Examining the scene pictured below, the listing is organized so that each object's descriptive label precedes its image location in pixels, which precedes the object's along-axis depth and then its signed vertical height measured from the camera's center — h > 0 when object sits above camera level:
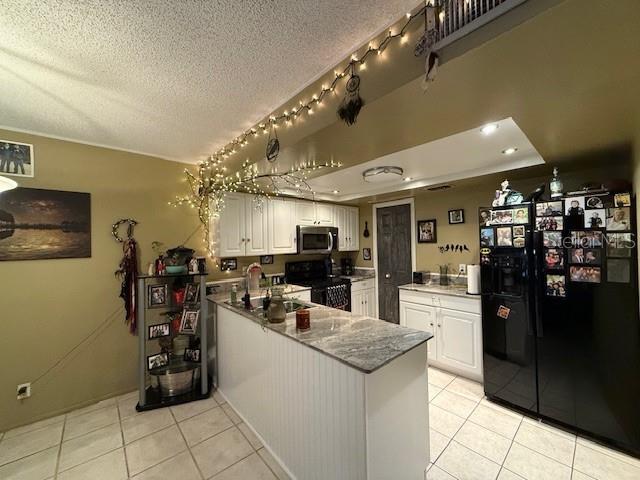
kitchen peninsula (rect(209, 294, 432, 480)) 1.17 -0.85
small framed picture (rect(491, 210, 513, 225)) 2.27 +0.20
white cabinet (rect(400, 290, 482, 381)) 2.67 -1.01
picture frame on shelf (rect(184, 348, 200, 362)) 2.57 -1.12
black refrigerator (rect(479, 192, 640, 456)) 1.78 -0.61
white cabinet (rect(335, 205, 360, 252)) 4.39 +0.27
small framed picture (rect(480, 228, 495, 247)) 2.38 +0.01
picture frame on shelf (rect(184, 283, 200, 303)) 2.58 -0.50
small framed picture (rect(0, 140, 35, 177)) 2.07 +0.76
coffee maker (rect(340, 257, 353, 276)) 4.71 -0.46
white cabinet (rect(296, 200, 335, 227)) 3.82 +0.46
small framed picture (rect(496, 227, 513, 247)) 2.27 +0.01
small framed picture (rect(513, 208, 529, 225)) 2.18 +0.20
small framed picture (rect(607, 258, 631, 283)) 1.76 -0.25
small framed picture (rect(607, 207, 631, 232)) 1.76 +0.12
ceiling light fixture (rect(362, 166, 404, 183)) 2.63 +0.73
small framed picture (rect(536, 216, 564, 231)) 2.01 +0.12
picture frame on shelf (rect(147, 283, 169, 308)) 2.45 -0.49
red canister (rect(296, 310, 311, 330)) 1.63 -0.51
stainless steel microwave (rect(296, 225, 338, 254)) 3.72 +0.05
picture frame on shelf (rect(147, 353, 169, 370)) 2.43 -1.12
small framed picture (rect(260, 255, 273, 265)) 3.71 -0.24
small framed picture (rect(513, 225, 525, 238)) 2.20 +0.06
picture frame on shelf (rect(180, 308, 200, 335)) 2.50 -0.76
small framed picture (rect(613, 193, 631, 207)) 1.76 +0.25
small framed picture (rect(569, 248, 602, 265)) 1.86 -0.15
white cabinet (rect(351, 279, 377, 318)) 4.15 -0.96
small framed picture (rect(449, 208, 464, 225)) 3.39 +0.32
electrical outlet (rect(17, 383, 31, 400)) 2.11 -1.20
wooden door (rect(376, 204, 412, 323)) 4.05 -0.24
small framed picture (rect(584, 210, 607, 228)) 1.84 +0.14
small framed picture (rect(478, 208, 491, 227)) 2.40 +0.21
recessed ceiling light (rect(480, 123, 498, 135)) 1.72 +0.78
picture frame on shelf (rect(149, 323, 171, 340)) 2.43 -0.83
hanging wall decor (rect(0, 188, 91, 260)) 2.07 +0.21
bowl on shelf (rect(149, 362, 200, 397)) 2.47 -1.32
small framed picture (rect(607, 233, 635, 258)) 1.75 -0.07
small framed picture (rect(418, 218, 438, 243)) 3.68 +0.13
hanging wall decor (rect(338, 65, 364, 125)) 1.30 +0.73
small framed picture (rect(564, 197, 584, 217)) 1.92 +0.24
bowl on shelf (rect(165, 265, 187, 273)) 2.45 -0.23
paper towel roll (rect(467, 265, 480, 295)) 2.72 -0.44
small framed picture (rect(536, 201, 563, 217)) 2.02 +0.23
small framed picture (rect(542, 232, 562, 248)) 2.01 -0.02
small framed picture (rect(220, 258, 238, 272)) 3.24 -0.26
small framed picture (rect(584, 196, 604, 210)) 1.85 +0.25
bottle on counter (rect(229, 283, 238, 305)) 2.39 -0.52
